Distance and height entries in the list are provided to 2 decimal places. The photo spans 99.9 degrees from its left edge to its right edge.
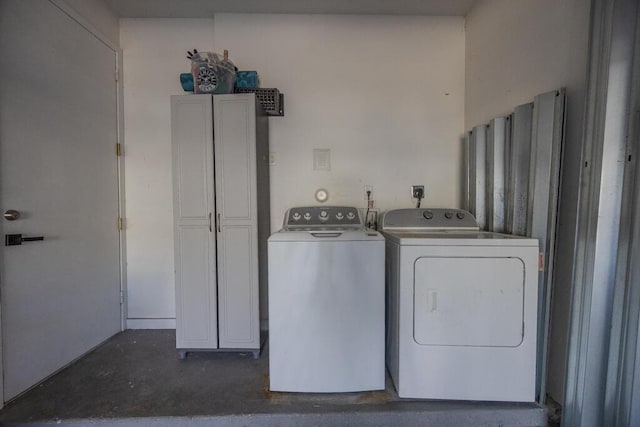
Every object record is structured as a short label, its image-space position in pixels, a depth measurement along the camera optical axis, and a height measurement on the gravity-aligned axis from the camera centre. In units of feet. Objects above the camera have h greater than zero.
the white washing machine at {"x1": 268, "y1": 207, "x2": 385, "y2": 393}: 4.83 -2.14
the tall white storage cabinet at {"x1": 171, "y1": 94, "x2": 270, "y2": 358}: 6.28 -1.45
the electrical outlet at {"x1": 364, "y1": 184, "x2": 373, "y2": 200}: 7.83 +0.11
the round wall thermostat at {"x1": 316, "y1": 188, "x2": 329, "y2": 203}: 7.70 -0.07
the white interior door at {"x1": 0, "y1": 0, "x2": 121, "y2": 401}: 5.02 +0.05
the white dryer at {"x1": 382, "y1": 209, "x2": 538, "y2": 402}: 4.55 -2.11
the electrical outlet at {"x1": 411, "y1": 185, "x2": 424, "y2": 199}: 7.81 +0.07
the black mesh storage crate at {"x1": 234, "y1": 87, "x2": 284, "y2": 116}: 7.09 +2.57
